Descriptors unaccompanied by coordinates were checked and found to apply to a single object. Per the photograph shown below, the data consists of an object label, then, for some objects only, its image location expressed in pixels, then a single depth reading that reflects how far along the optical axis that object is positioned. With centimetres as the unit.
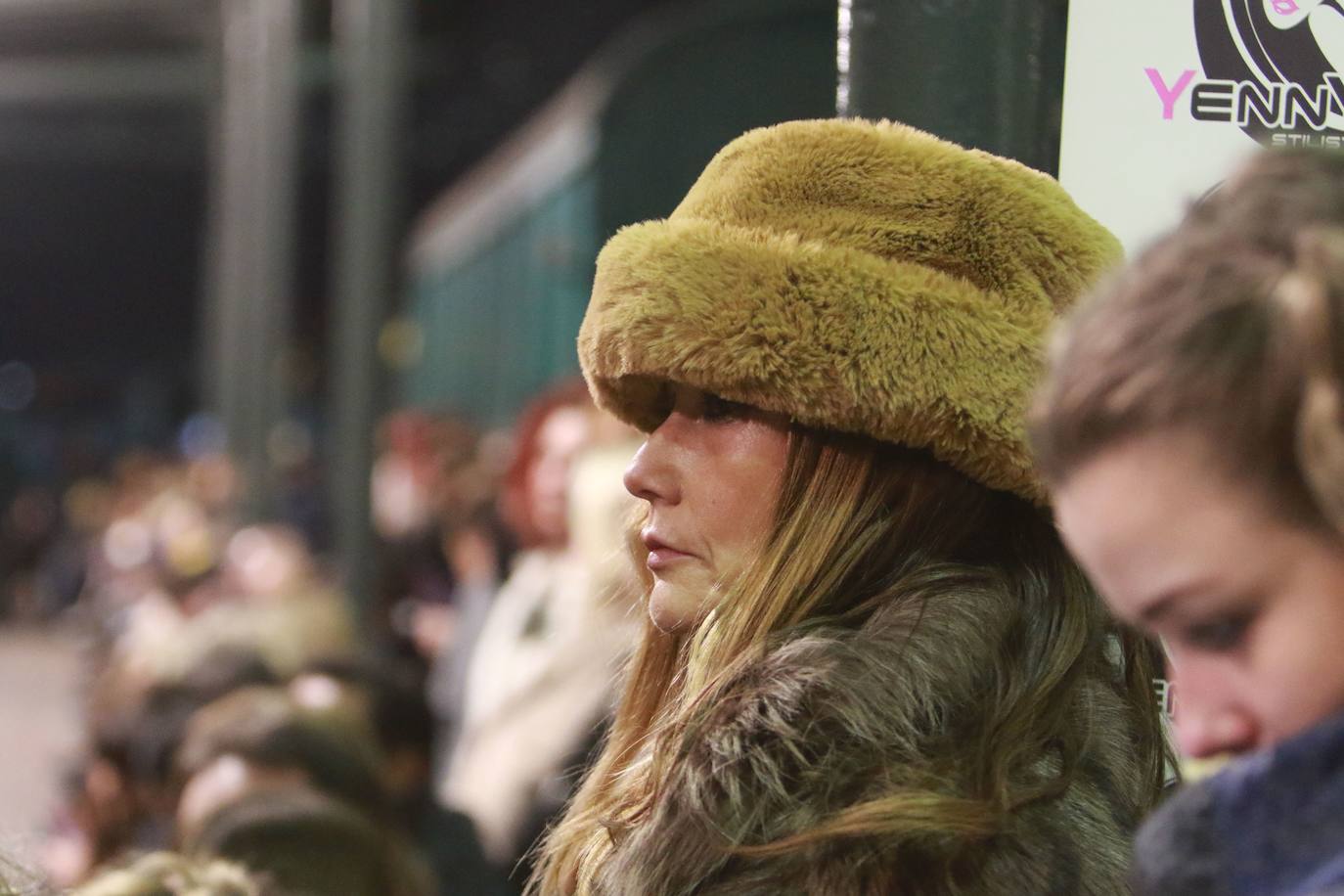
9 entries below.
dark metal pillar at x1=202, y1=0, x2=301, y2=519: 976
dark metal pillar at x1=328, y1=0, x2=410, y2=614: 623
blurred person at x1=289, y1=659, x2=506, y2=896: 336
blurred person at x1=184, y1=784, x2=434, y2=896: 253
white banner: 166
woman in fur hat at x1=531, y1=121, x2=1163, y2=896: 129
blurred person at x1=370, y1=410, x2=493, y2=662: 659
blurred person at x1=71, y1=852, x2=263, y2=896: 184
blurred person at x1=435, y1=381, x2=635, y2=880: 351
